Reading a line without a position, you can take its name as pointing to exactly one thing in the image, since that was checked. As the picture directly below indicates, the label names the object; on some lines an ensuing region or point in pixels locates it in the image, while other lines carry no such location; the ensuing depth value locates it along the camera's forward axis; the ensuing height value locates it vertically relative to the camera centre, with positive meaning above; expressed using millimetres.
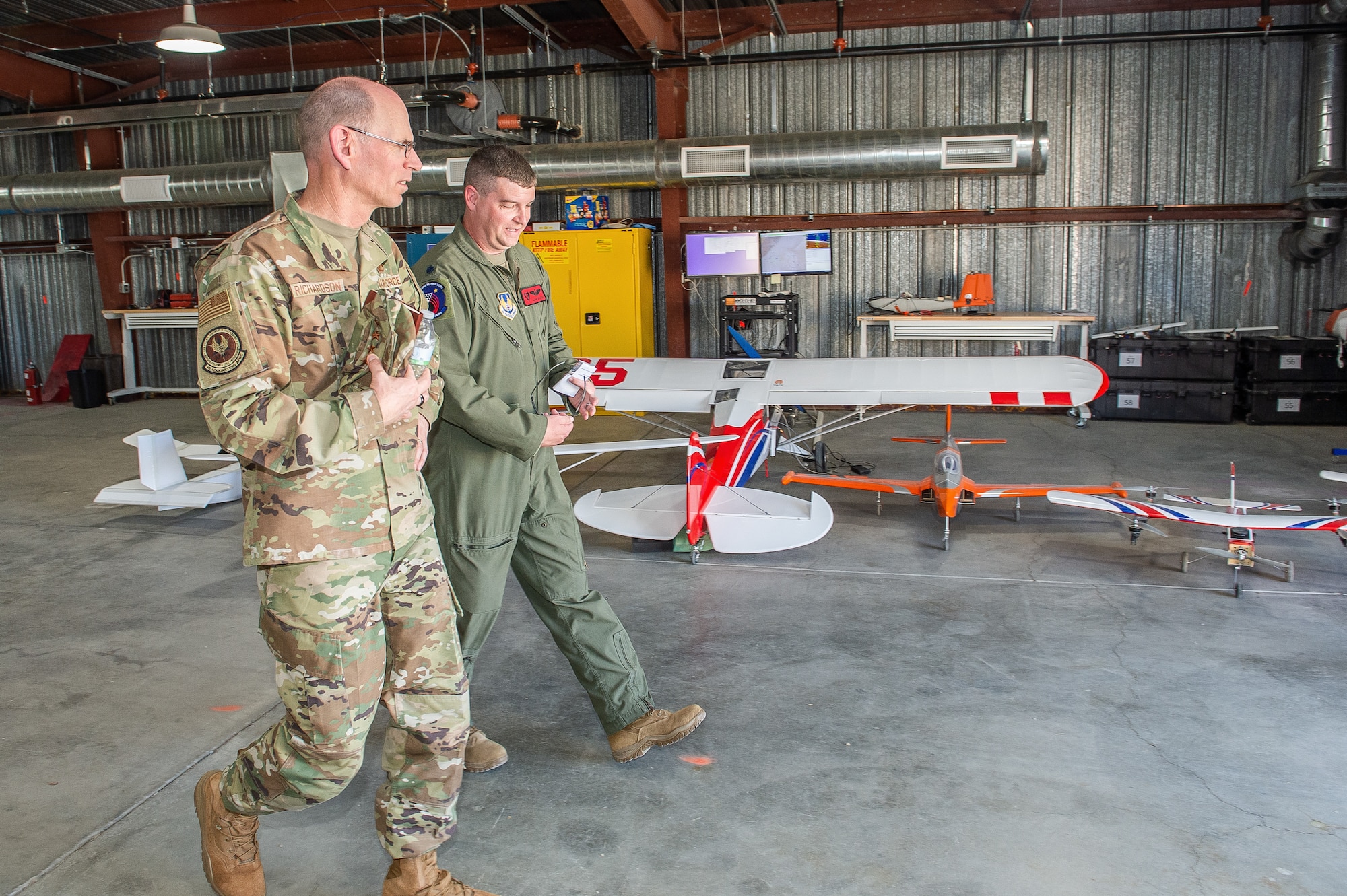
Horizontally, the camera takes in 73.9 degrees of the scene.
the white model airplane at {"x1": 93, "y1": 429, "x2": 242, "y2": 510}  6027 -885
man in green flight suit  2361 -252
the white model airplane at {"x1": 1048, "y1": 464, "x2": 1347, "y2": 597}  4312 -941
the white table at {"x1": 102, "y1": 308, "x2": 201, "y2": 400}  12648 +491
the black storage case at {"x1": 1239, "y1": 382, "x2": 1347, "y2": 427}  9219 -801
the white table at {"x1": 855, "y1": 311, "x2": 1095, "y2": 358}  9820 +94
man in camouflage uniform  1603 -241
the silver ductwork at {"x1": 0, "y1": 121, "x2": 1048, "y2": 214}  9734 +2112
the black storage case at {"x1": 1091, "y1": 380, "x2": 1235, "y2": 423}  9562 -769
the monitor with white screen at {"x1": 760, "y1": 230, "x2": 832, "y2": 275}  11172 +1094
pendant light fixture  7777 +2778
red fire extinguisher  13023 -372
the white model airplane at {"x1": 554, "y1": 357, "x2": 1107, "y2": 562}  4805 -402
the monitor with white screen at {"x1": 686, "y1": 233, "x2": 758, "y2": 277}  11117 +1089
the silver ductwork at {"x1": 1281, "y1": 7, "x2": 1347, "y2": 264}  9336 +1899
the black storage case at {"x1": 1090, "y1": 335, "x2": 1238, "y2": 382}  9531 -311
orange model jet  5215 -913
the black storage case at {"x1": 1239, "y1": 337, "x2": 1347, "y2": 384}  9195 -347
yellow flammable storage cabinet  11156 +733
